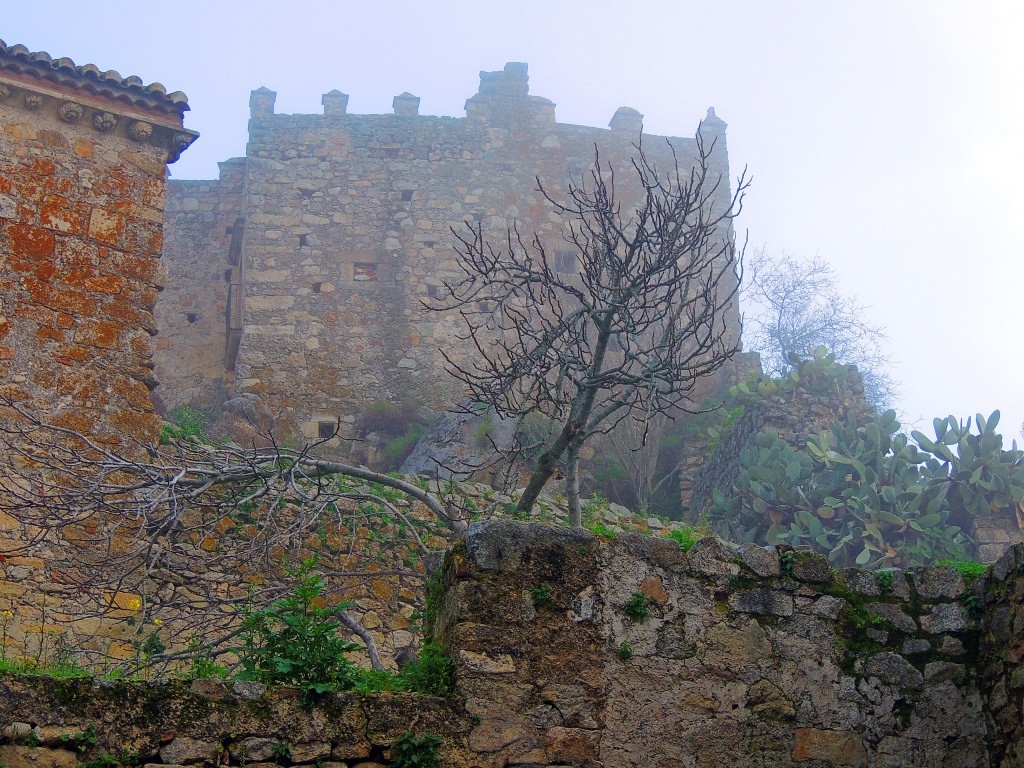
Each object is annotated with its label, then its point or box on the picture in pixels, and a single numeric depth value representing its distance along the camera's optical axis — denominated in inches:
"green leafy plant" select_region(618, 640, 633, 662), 202.7
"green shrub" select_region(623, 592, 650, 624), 205.9
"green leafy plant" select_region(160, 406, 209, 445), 405.7
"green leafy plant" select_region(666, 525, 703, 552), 214.0
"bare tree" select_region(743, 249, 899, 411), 983.0
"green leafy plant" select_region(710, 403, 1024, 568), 548.1
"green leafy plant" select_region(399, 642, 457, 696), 193.5
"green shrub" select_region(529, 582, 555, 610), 201.5
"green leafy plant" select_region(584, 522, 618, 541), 210.7
